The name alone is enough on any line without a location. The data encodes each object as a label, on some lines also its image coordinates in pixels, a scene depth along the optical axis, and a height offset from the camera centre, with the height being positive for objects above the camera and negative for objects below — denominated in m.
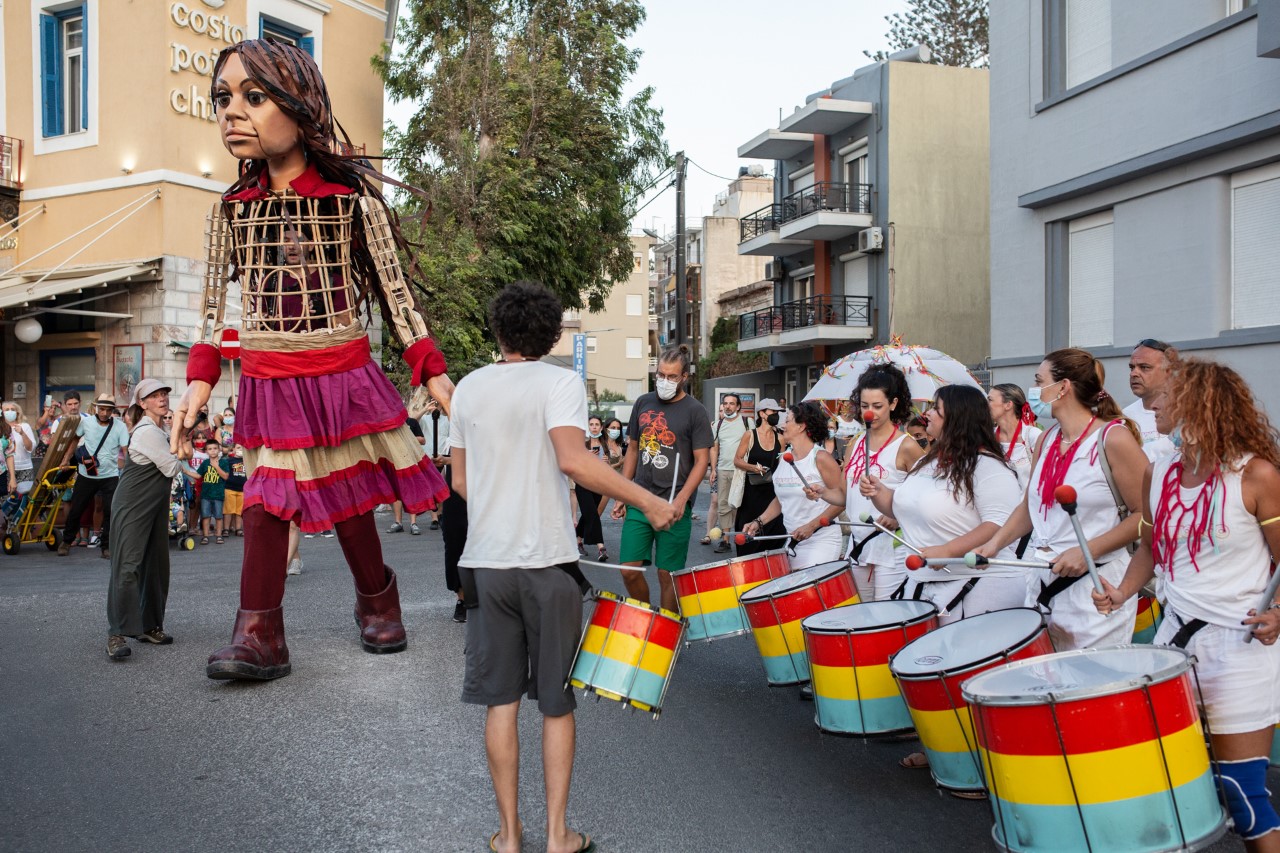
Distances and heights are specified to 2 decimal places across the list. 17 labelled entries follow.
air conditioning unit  26.81 +4.14
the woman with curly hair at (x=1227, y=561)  3.26 -0.48
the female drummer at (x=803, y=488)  6.34 -0.48
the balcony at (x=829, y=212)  27.44 +4.97
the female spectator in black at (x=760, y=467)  9.87 -0.53
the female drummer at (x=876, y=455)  5.72 -0.25
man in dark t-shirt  6.83 -0.29
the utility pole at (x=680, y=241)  25.69 +4.10
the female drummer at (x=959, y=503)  4.70 -0.42
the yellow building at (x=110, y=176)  17.33 +3.86
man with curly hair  3.67 -0.50
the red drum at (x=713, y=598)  5.30 -0.90
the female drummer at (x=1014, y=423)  6.67 -0.10
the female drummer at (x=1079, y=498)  4.03 -0.35
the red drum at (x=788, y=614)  4.92 -0.91
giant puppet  5.59 +0.39
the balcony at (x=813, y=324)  27.80 +2.26
